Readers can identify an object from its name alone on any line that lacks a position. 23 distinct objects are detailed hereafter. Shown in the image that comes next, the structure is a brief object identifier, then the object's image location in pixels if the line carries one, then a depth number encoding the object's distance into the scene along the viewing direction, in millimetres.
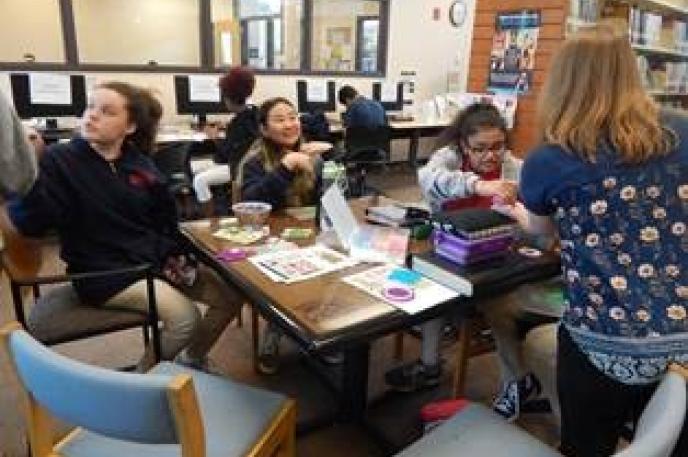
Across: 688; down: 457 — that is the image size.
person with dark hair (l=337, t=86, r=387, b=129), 4727
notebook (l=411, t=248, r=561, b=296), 1323
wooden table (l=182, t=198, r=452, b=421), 1117
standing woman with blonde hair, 1075
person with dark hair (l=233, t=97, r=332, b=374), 2012
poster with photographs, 4121
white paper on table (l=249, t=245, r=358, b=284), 1390
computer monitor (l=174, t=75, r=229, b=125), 4688
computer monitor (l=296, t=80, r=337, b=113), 5531
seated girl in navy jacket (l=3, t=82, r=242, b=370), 1705
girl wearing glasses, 1782
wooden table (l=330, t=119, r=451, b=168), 5765
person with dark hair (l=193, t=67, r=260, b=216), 3346
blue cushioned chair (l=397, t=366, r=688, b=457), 879
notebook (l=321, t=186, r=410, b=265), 1549
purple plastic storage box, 1392
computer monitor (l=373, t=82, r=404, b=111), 6201
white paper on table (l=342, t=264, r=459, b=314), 1241
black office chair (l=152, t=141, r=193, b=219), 3473
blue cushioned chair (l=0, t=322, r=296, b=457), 839
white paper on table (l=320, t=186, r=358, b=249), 1623
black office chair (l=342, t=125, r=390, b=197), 4773
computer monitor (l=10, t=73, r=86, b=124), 3977
